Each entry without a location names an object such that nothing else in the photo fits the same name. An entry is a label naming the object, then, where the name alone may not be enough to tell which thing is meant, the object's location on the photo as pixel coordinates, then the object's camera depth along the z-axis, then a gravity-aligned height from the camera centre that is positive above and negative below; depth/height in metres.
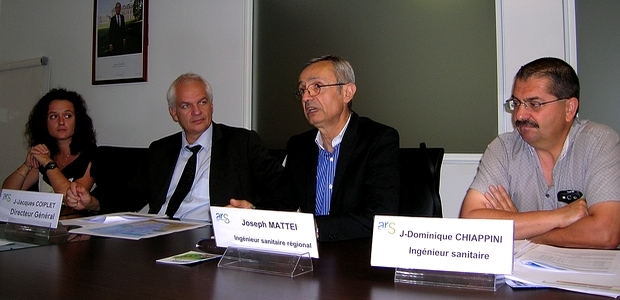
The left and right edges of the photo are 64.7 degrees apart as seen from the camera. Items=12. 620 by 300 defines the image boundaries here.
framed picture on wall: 3.94 +1.03
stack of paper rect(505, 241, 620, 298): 0.85 -0.20
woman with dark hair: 2.85 +0.16
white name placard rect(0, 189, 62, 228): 1.47 -0.14
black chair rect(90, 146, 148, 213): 2.76 -0.01
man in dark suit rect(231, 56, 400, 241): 1.78 +0.04
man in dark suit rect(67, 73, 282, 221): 2.37 +0.00
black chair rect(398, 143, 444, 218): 1.81 -0.07
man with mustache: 1.58 +0.02
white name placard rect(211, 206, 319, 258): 1.05 -0.15
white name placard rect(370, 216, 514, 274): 0.90 -0.15
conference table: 0.84 -0.22
